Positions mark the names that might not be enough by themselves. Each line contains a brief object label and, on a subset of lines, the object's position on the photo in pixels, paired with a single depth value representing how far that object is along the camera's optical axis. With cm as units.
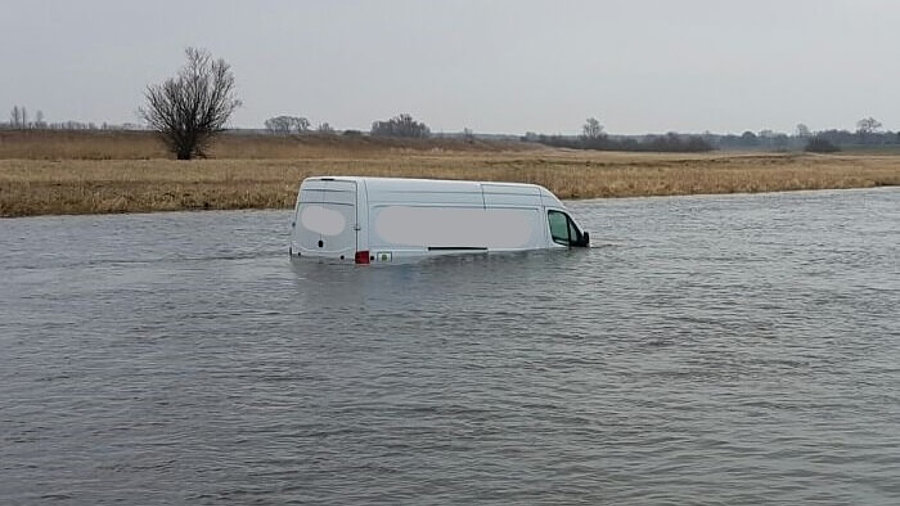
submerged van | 1855
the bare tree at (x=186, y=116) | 8019
